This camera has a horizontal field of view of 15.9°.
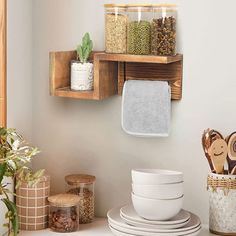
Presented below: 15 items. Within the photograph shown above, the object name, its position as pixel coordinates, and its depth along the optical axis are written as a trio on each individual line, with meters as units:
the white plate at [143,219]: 2.57
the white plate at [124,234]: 2.55
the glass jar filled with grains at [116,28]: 2.71
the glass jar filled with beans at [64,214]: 2.71
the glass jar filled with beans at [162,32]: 2.66
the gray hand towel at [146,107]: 2.75
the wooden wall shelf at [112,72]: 2.71
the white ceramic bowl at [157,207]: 2.56
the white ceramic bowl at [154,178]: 2.54
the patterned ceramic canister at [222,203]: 2.64
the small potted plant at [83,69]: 2.78
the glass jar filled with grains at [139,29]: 2.67
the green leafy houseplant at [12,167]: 2.21
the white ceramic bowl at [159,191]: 2.55
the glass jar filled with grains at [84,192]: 2.83
